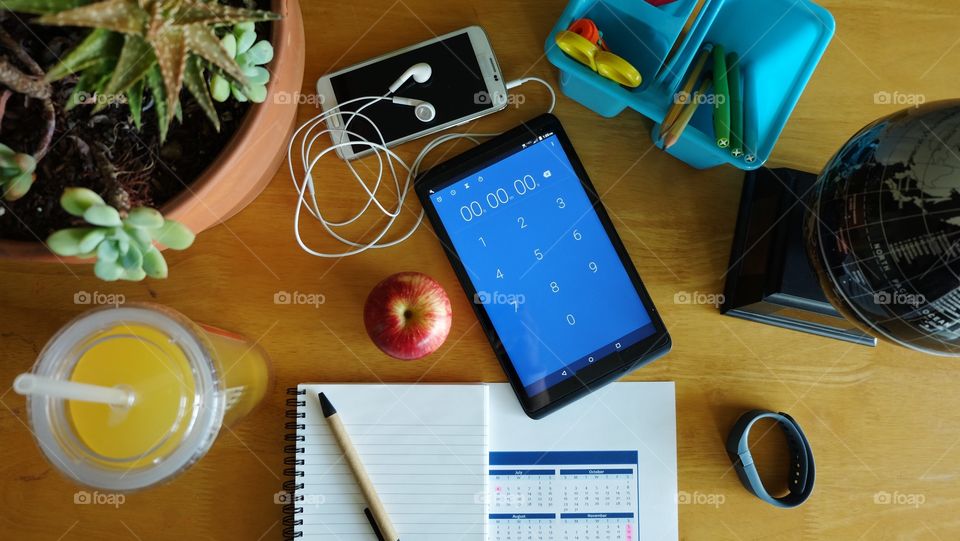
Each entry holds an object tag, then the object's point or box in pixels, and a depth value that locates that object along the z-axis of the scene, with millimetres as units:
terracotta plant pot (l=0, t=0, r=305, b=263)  543
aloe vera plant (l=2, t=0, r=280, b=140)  427
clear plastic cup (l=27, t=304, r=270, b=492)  542
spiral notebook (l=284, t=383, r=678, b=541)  725
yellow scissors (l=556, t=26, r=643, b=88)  639
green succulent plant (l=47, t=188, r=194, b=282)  467
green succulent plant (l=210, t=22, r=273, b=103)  519
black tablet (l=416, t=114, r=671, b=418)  733
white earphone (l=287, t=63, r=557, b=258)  745
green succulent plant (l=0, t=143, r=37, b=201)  507
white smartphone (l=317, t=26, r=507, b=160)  750
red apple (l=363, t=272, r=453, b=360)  703
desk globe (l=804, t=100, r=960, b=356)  496
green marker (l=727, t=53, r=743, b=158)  666
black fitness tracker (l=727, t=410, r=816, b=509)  721
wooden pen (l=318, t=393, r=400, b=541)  711
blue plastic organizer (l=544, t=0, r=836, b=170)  646
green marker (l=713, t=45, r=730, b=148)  661
